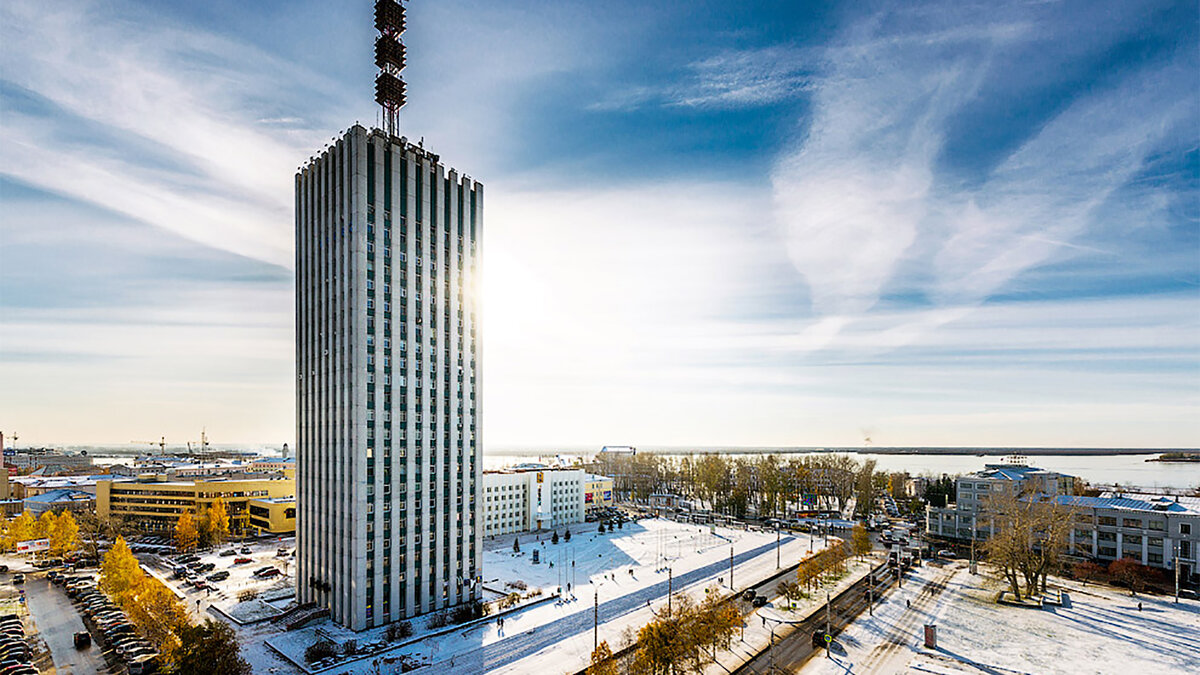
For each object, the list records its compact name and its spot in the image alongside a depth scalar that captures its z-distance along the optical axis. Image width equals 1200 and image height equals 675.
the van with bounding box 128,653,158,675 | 51.77
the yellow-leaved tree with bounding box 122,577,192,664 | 51.00
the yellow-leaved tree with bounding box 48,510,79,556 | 97.25
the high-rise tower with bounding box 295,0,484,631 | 63.22
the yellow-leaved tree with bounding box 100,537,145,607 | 64.69
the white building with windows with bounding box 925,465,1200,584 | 86.56
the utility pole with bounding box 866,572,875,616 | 70.03
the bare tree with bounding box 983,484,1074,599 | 74.69
